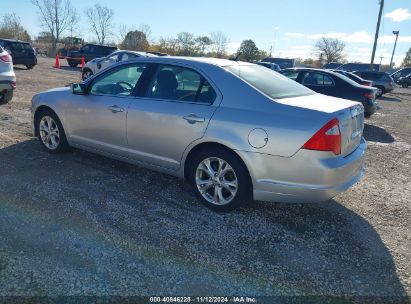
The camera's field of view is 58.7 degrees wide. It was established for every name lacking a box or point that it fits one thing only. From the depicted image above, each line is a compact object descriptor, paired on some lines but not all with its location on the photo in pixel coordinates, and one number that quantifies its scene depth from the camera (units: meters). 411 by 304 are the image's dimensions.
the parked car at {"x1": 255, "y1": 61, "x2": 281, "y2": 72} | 23.13
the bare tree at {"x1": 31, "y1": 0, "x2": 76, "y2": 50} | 68.78
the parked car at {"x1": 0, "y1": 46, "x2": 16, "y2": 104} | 8.19
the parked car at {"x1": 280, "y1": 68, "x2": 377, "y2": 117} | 9.95
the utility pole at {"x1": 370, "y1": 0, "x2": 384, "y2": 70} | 28.81
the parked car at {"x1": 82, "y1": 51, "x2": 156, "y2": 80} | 15.41
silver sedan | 3.40
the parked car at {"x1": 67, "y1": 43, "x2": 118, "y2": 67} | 25.63
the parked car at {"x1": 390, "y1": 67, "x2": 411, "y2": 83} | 34.34
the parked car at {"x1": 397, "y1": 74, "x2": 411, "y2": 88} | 31.77
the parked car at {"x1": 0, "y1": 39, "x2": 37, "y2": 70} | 19.80
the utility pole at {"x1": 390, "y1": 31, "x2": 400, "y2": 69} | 52.61
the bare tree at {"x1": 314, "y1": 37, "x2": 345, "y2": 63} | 74.19
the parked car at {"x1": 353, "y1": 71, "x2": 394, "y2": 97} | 21.58
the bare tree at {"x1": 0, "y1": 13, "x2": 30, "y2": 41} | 73.12
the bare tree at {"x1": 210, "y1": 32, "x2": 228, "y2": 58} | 75.34
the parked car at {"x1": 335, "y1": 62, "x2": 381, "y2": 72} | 33.32
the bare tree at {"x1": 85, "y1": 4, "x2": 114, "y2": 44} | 75.62
